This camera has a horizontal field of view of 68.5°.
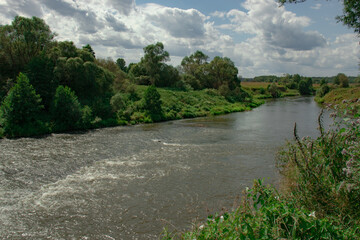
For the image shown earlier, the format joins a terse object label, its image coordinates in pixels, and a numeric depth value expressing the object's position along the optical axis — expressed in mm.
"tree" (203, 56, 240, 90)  74750
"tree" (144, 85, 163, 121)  38969
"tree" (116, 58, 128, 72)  108125
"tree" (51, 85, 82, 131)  29469
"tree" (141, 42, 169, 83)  62250
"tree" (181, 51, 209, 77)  84000
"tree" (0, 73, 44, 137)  25828
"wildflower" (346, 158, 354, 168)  5539
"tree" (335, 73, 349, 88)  94312
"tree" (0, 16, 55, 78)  34250
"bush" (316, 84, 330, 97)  84312
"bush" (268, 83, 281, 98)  101088
